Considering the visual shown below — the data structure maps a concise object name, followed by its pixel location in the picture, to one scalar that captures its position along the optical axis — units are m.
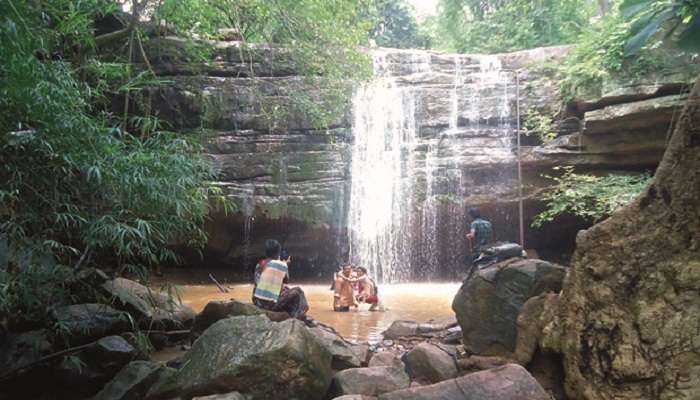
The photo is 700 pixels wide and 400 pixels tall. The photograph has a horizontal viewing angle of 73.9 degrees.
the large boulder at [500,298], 4.54
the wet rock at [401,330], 5.90
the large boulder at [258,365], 3.51
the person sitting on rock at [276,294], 5.56
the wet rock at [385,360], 4.32
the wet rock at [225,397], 3.25
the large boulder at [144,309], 5.80
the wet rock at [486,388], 3.31
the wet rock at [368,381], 3.78
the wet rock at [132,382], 3.89
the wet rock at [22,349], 4.51
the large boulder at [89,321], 5.07
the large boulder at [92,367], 4.54
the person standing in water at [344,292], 8.12
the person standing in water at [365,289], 8.20
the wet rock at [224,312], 5.28
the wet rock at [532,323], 4.05
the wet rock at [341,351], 4.41
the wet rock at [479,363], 4.37
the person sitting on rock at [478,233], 7.04
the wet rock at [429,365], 4.18
